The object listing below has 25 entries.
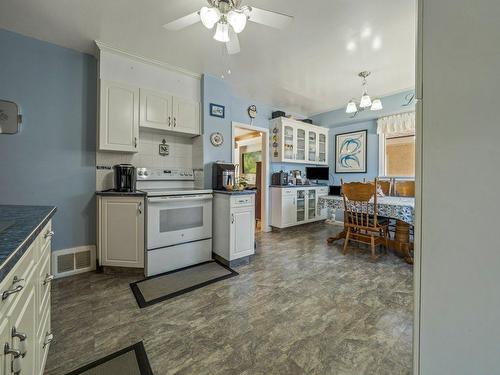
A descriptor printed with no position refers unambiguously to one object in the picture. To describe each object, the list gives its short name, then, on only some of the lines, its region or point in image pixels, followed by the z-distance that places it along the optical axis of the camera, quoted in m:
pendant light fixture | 2.89
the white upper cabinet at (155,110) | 2.54
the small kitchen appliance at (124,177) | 2.38
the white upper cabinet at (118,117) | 2.31
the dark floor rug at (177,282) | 1.89
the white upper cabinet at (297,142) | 4.19
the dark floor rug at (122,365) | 1.16
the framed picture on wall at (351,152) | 4.48
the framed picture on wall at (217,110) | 3.00
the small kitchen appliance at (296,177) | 4.66
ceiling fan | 1.46
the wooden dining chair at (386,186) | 3.44
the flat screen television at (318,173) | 4.92
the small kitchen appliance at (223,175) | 2.87
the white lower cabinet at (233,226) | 2.52
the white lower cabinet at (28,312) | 0.59
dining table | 2.41
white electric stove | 2.26
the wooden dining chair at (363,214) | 2.62
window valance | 3.76
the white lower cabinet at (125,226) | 2.25
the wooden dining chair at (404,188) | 3.26
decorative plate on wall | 3.01
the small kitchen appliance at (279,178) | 4.28
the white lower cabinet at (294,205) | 4.14
